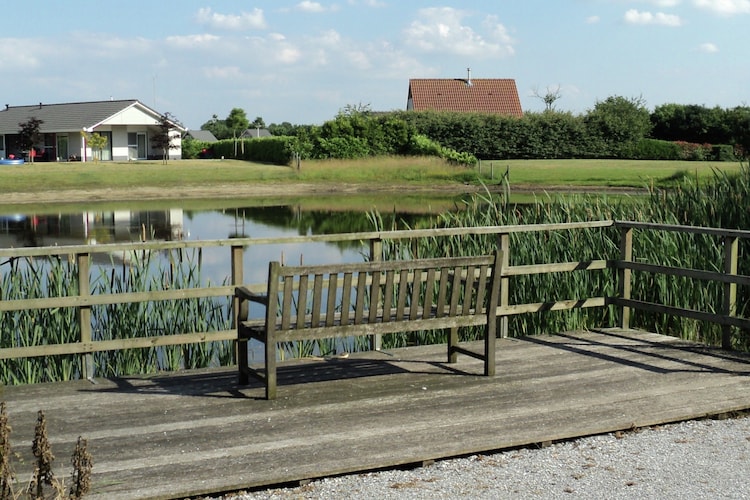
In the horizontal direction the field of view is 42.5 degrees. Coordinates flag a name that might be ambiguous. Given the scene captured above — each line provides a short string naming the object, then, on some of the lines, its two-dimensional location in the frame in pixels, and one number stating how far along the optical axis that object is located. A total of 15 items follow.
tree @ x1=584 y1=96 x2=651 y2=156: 55.50
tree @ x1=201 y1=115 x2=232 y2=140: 120.69
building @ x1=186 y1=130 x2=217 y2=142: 113.44
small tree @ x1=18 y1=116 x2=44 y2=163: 57.34
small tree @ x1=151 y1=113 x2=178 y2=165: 57.28
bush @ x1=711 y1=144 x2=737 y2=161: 52.41
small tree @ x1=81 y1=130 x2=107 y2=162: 58.31
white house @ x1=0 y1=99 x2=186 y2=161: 60.77
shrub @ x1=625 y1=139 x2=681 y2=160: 54.53
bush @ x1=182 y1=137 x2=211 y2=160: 75.06
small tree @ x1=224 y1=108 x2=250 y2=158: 106.94
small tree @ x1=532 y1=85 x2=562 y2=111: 77.38
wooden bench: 5.96
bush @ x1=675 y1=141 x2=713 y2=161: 53.75
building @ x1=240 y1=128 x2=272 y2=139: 115.53
